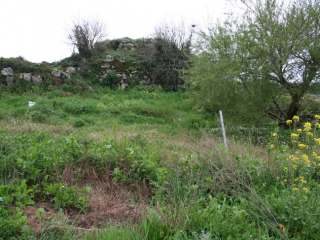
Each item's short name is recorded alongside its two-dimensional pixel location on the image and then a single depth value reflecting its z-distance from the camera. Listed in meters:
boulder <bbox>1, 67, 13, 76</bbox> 14.97
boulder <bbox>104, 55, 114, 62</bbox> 20.55
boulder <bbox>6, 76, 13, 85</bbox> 14.81
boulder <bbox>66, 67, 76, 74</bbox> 18.53
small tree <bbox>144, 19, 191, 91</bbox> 19.95
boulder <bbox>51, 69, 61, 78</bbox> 16.28
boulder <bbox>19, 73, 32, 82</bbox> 15.07
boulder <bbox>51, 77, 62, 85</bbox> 15.90
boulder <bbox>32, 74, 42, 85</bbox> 15.20
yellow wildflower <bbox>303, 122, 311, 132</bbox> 3.29
